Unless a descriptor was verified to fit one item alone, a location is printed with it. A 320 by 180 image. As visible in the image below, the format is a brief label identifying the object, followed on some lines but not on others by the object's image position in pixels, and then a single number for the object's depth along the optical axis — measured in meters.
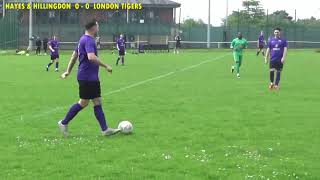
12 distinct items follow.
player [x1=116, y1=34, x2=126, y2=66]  37.78
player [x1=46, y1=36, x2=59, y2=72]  32.47
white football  11.15
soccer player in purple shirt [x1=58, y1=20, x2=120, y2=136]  10.70
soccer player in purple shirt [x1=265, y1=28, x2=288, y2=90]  21.05
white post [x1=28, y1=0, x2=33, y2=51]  61.97
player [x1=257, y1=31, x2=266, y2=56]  51.09
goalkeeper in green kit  26.67
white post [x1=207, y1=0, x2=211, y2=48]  73.35
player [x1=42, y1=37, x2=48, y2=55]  62.97
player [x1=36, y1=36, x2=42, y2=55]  58.72
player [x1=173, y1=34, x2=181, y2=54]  65.32
